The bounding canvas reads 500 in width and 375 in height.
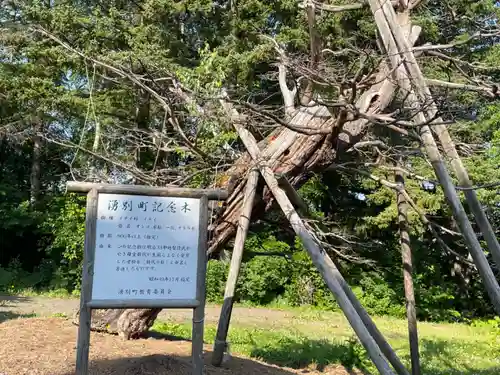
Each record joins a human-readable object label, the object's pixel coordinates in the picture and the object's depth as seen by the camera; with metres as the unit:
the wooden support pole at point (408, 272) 6.87
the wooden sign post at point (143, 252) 4.04
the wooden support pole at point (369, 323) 5.54
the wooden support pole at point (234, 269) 5.68
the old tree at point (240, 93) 4.93
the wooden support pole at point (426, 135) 4.46
